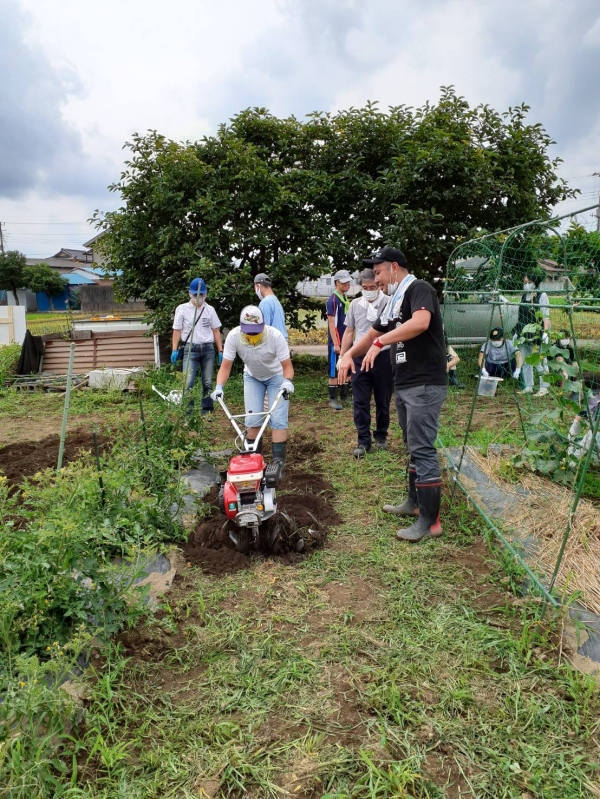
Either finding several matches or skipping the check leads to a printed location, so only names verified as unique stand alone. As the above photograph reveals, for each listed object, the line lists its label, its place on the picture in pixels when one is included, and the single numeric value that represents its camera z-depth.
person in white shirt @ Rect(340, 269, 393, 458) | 5.50
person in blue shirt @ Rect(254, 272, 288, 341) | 5.83
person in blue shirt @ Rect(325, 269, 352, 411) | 7.51
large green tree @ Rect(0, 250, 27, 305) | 39.81
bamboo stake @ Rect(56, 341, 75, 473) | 2.88
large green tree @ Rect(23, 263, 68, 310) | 42.12
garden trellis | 3.12
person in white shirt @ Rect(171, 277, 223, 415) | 6.80
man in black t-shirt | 3.51
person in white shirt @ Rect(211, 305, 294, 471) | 4.30
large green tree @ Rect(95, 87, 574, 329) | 8.61
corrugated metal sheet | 10.30
